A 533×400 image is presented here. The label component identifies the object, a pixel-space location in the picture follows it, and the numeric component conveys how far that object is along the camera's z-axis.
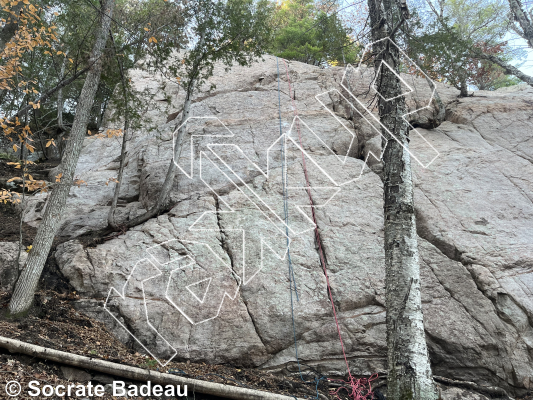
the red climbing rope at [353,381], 4.81
